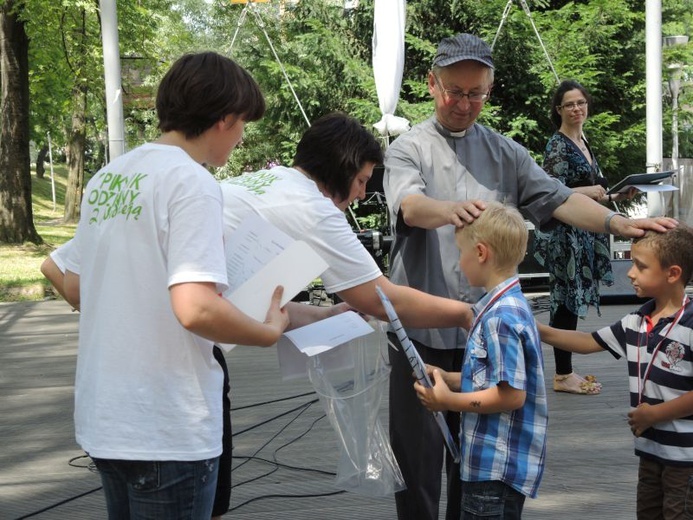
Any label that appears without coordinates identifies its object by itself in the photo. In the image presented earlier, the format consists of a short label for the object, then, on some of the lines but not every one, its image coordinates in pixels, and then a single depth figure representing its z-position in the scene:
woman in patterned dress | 6.59
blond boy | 2.76
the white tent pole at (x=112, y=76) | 10.17
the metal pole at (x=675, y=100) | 19.73
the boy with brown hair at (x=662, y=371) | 3.16
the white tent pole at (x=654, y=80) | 12.95
